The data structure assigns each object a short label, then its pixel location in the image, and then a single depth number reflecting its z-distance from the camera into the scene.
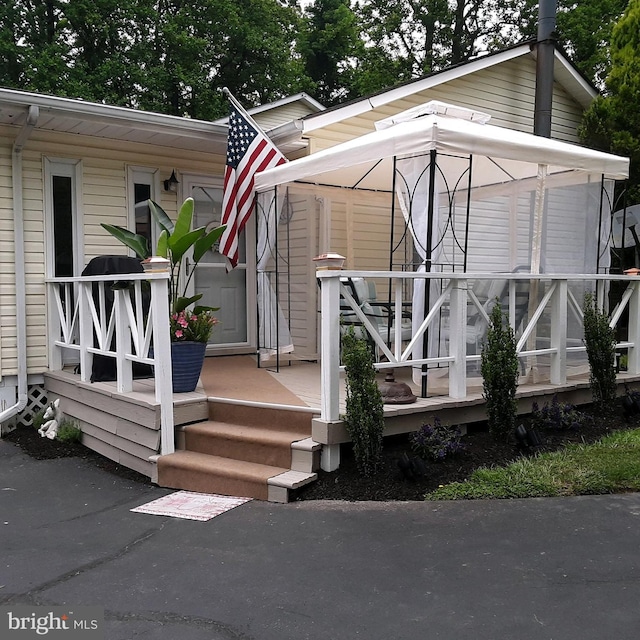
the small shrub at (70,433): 5.96
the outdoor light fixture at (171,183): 7.26
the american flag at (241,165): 6.52
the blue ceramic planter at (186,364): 5.19
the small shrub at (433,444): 4.49
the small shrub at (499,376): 4.73
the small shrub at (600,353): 5.59
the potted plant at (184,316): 5.23
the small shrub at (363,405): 4.19
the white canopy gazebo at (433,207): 5.08
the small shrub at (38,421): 6.36
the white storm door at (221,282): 7.61
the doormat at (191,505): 4.08
